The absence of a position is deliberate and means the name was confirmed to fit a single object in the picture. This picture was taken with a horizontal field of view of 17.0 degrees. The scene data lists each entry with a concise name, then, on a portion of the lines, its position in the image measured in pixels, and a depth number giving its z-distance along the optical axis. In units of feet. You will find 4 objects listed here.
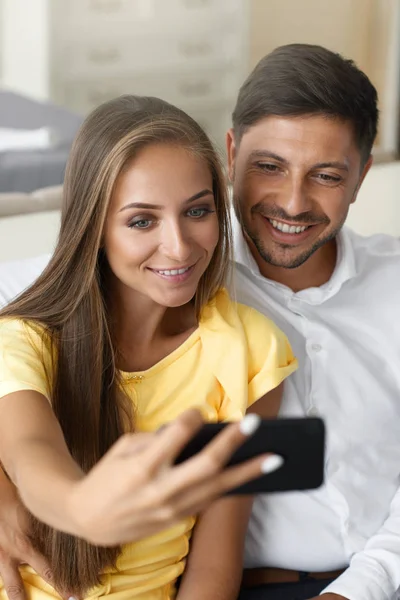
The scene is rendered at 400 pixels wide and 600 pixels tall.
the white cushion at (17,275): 4.89
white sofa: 5.70
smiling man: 4.71
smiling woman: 4.19
